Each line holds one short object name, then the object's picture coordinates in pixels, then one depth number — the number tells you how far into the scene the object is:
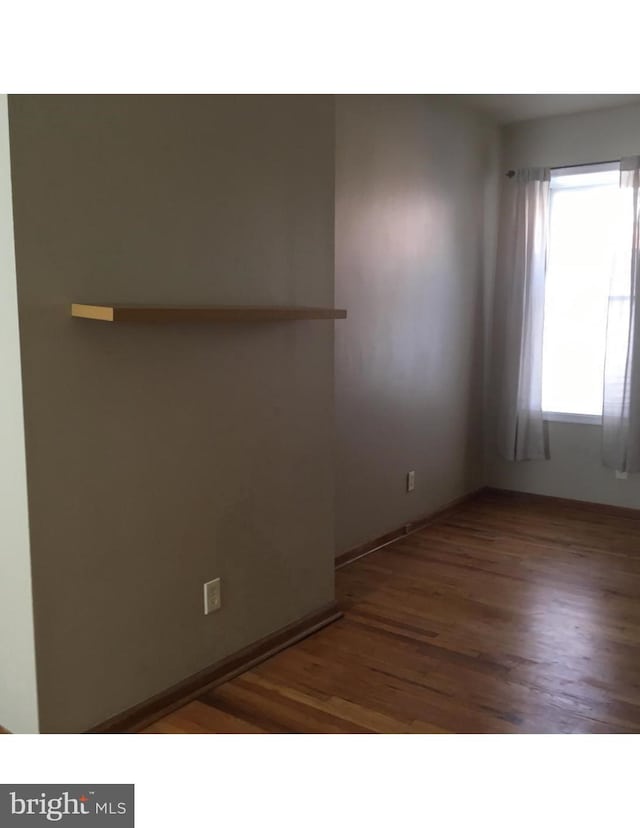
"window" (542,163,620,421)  4.91
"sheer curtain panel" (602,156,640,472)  4.61
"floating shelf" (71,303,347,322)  2.06
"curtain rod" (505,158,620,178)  4.75
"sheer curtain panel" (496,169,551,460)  4.99
